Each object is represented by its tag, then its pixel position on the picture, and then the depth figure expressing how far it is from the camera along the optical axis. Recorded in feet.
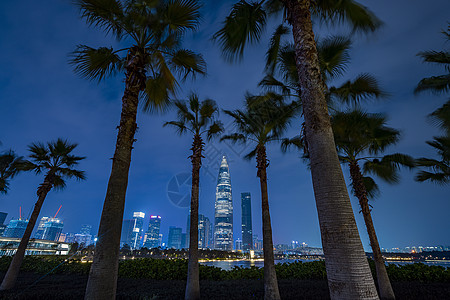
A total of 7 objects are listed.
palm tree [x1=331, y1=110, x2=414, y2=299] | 27.04
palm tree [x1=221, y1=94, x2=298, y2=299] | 26.22
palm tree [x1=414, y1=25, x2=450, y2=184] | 24.82
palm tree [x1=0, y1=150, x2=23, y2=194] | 42.53
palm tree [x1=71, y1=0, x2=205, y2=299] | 10.64
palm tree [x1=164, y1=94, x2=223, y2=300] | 27.99
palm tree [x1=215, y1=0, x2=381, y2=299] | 6.75
